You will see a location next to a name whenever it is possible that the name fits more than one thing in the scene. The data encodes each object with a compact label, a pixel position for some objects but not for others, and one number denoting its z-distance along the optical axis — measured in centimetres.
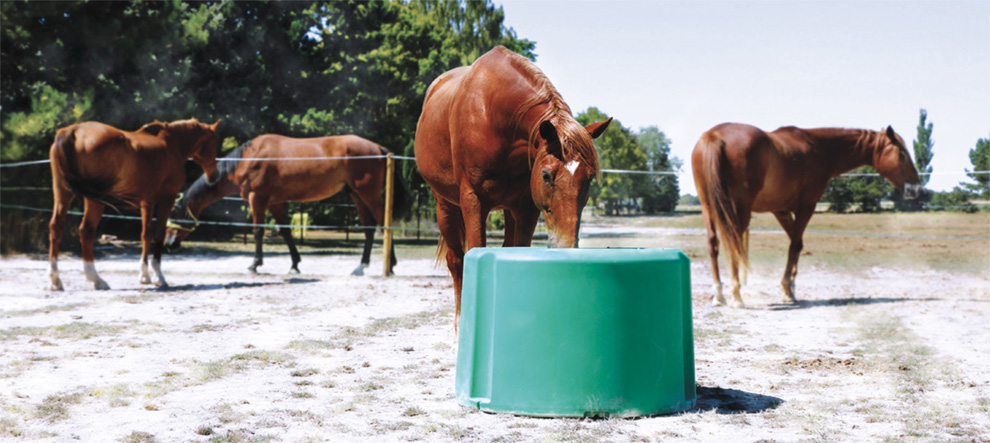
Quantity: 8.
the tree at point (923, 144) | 5584
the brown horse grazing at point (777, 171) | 725
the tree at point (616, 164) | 4722
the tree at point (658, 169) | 5350
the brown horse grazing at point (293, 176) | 1069
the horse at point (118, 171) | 791
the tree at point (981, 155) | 2653
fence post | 1026
